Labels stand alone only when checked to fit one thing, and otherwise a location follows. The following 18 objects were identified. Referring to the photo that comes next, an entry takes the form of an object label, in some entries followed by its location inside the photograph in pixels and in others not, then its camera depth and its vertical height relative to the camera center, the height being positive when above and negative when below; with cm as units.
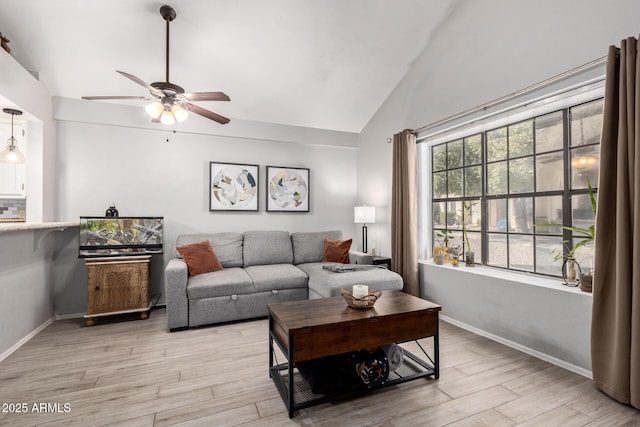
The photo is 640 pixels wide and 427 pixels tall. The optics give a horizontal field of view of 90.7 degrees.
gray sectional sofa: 322 -72
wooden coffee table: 185 -75
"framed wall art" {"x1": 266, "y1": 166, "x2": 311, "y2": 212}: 466 +37
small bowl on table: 214 -59
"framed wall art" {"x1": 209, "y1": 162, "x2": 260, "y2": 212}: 433 +37
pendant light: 285 +53
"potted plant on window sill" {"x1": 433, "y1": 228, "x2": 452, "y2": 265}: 363 -43
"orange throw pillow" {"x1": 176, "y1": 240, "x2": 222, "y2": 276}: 354 -52
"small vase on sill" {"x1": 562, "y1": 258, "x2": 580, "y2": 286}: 254 -46
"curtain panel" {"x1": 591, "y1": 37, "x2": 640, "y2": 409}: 190 -16
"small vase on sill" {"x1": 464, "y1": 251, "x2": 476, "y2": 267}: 342 -49
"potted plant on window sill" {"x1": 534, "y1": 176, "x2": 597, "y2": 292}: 231 -37
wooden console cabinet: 329 -79
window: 261 +26
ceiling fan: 233 +90
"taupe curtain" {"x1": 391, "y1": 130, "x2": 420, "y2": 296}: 378 +2
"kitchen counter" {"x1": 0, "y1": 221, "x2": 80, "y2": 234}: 217 -12
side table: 411 -62
